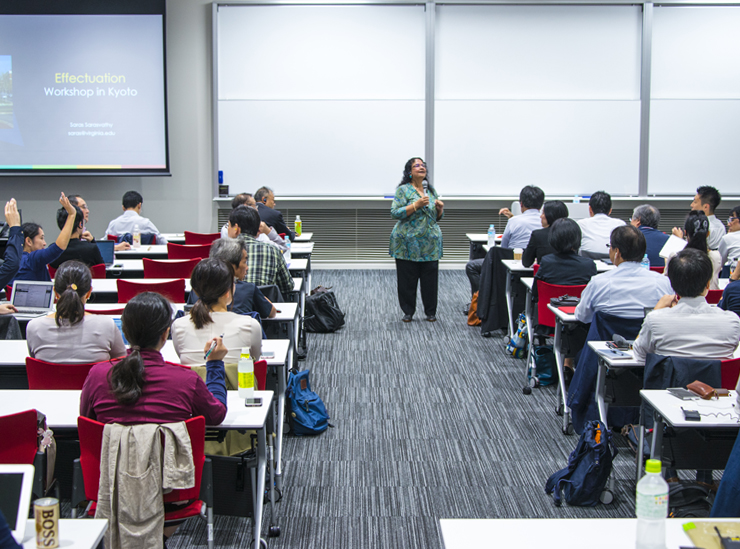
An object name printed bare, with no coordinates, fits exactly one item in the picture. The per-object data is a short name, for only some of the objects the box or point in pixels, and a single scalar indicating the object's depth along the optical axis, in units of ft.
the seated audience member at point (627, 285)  11.93
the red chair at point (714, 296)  13.79
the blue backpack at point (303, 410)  12.84
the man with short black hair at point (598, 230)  19.06
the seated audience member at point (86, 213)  20.14
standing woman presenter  20.03
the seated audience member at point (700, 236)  13.88
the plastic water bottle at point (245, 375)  8.52
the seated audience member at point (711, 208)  18.89
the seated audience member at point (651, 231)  17.80
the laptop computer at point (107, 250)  18.26
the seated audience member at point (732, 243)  16.92
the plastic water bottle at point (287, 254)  18.70
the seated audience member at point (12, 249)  14.44
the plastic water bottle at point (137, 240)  21.45
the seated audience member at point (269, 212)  21.85
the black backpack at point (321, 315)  20.10
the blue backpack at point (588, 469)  10.11
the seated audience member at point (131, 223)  22.52
